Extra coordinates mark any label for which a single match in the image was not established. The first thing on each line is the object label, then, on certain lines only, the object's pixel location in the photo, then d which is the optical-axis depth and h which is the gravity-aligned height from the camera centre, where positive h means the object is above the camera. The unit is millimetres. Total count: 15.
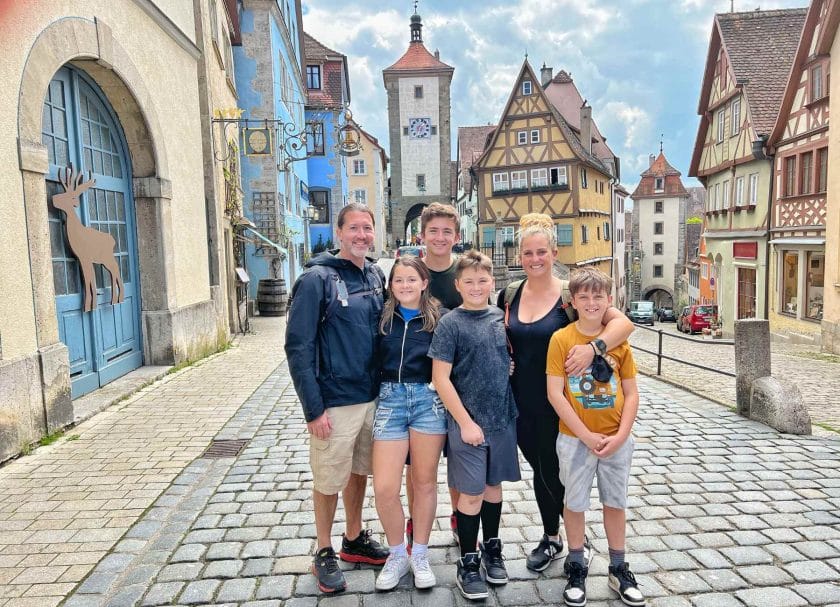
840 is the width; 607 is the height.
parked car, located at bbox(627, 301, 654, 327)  39544 -4309
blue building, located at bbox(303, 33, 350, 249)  32781 +6482
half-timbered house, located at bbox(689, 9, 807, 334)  20625 +3736
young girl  3232 -832
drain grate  5512 -1705
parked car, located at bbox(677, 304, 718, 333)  25653 -3027
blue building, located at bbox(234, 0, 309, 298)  19516 +4059
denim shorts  3230 -814
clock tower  47188 +9159
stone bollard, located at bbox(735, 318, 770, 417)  6375 -1130
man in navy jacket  3195 -554
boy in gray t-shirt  3146 -751
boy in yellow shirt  3125 -876
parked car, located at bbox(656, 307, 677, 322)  45312 -5101
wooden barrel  18156 -1158
